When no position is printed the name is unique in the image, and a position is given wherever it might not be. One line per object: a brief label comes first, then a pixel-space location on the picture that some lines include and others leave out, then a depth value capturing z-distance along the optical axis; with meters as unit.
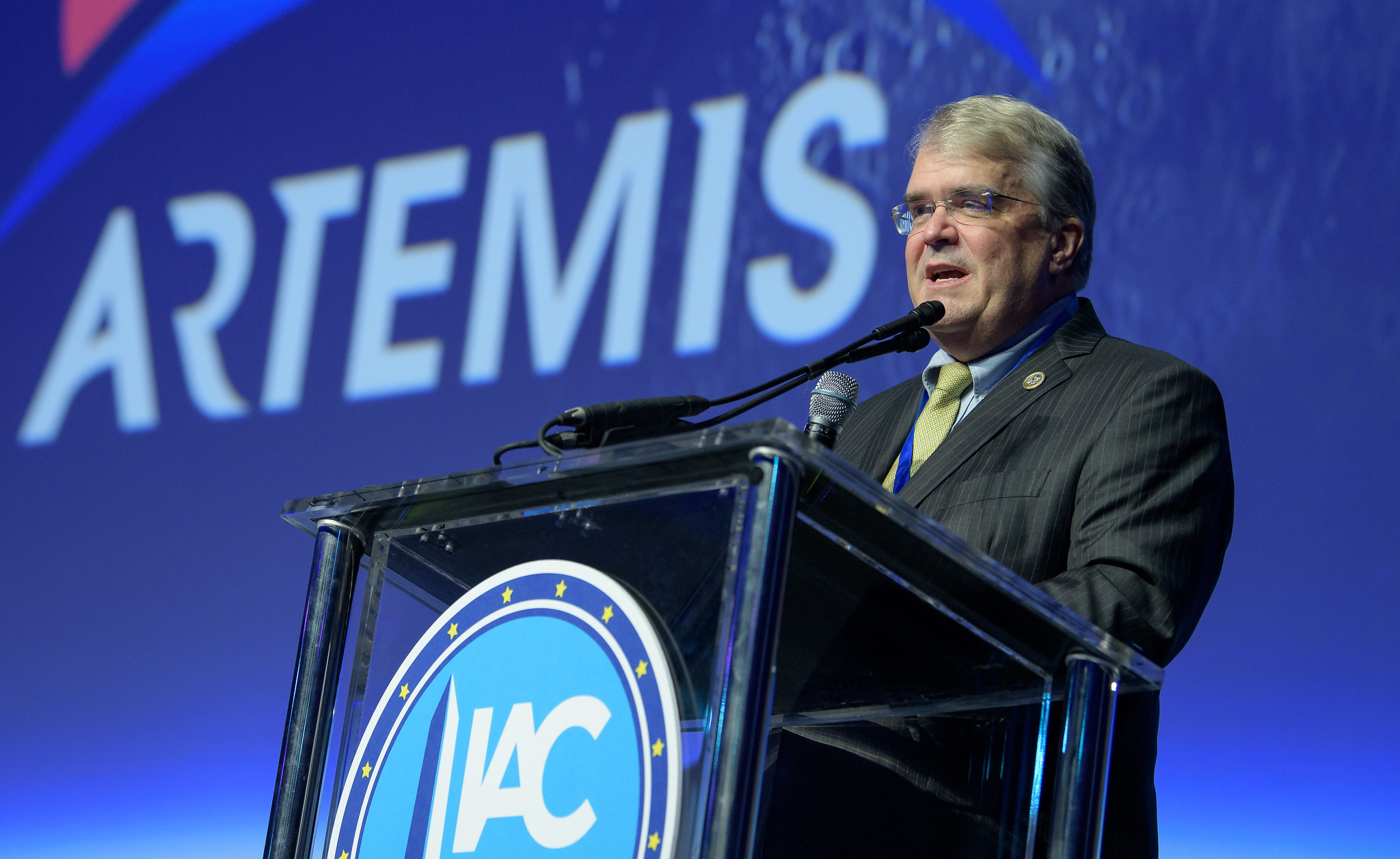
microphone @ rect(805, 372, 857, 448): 4.08
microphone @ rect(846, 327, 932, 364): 4.10
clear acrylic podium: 3.73
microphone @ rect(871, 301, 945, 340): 4.10
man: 4.05
